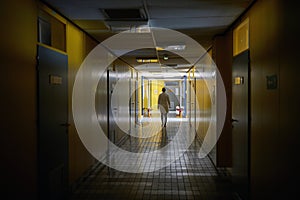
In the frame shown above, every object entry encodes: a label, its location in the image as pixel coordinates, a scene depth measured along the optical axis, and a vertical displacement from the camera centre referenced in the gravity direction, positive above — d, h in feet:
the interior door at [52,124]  10.37 -1.09
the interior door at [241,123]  11.74 -1.23
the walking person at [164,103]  39.88 -1.19
